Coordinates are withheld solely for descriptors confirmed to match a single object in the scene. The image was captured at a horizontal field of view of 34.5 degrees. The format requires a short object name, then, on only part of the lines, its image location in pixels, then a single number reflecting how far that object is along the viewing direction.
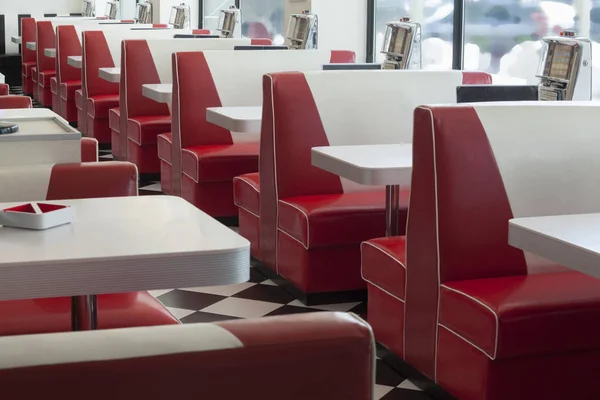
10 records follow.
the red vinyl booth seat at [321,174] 3.81
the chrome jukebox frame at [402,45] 5.56
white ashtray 1.94
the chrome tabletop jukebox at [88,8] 15.09
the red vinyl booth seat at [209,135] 5.09
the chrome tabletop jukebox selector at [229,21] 8.73
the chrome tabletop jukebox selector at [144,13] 12.67
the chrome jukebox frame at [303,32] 6.88
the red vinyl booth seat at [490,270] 2.59
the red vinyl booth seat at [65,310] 2.26
